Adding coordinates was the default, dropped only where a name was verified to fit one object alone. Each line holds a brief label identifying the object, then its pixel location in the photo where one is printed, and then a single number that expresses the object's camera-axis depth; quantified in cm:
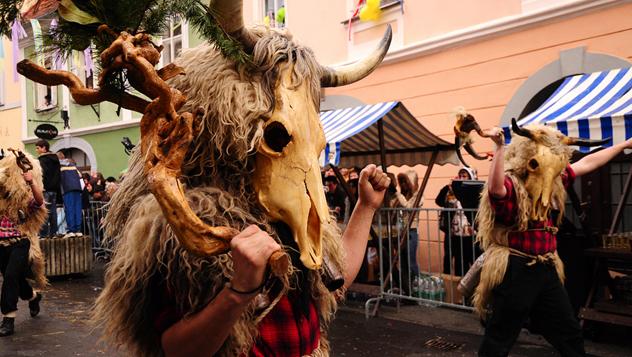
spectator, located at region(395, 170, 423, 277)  695
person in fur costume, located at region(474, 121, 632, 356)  363
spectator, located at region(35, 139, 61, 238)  901
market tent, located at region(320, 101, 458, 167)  672
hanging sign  1001
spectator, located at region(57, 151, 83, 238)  1046
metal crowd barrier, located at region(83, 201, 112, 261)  1107
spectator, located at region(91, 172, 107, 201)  1191
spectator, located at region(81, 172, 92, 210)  1128
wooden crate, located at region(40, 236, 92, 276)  924
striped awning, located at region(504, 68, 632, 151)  489
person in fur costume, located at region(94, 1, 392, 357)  136
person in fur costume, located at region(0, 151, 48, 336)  591
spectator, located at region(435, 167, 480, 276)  648
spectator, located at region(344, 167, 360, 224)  730
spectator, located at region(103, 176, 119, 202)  1038
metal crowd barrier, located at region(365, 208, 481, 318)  659
